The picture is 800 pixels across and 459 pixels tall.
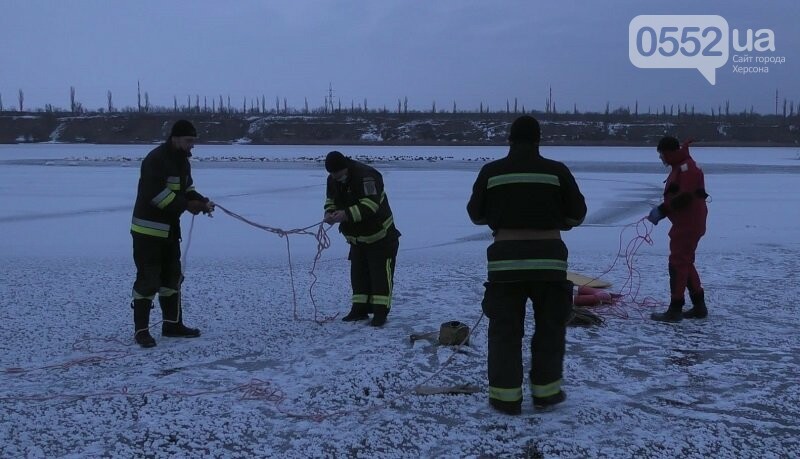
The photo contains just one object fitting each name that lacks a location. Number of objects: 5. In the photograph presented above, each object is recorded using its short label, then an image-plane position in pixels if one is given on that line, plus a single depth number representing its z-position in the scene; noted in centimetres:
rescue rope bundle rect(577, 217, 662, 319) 604
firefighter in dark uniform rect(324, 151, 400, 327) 548
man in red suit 548
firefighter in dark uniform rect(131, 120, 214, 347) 496
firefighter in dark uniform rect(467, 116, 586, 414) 364
